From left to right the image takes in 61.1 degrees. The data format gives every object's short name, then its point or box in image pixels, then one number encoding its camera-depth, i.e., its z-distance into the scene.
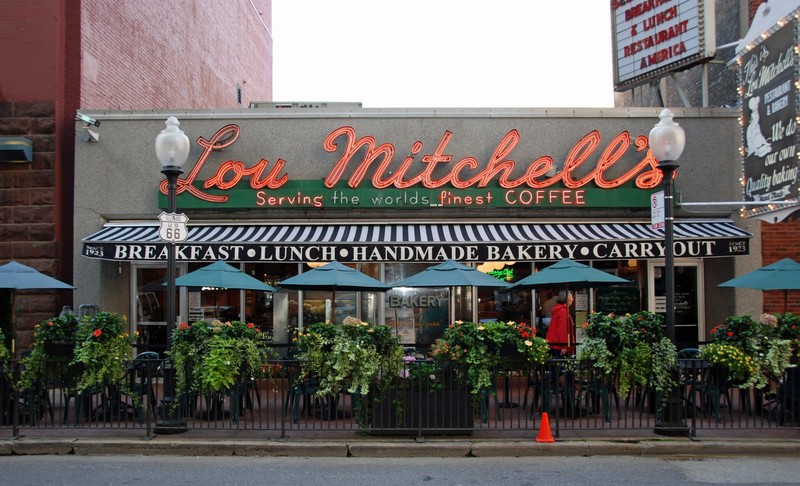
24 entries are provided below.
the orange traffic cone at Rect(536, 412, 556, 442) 8.86
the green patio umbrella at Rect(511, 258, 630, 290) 11.35
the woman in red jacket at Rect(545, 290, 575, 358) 11.70
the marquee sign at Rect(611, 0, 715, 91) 15.64
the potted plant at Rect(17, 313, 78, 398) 9.30
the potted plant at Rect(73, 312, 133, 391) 9.30
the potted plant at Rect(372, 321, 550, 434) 9.02
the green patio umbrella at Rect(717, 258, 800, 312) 10.91
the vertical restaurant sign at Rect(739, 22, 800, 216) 10.69
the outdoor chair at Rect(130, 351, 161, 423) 9.20
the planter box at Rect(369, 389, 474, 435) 9.05
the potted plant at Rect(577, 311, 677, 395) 9.09
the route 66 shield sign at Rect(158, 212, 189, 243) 9.42
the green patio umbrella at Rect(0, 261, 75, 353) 10.88
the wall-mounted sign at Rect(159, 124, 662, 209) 14.84
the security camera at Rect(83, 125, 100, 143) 14.82
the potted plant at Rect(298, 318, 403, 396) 8.96
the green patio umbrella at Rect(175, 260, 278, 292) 11.78
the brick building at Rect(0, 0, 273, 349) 14.71
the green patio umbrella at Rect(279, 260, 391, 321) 11.68
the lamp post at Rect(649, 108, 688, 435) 9.48
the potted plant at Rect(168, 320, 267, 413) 9.06
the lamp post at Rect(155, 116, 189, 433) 9.35
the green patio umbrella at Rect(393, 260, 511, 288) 11.64
